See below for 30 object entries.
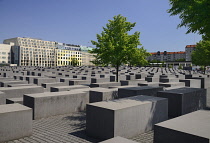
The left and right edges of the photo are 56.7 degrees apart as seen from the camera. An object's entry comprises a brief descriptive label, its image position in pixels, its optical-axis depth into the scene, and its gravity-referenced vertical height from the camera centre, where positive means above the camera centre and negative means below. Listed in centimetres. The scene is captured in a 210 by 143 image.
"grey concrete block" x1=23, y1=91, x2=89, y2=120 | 841 -163
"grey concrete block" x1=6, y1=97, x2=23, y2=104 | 935 -163
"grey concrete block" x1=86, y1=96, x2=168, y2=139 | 597 -162
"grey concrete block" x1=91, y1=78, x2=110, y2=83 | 1943 -123
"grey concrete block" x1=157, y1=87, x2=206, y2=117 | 892 -151
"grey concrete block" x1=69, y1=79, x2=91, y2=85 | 1804 -135
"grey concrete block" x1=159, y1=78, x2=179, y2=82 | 2030 -120
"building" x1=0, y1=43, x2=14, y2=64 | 11712 +833
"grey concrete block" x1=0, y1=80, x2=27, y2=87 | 1555 -125
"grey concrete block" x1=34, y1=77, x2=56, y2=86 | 1920 -130
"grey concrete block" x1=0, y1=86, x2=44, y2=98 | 1121 -141
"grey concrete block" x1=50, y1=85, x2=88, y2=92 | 1262 -135
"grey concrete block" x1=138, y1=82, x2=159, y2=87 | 1476 -120
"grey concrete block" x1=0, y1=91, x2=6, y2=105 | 987 -158
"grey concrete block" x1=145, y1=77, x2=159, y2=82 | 2098 -116
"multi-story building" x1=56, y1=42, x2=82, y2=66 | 15388 +1142
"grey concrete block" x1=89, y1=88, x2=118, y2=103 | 1049 -147
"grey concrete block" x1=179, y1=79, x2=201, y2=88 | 1850 -136
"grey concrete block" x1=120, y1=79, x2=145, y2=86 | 1687 -123
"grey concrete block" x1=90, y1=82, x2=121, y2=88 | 1545 -133
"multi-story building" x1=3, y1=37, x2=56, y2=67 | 12469 +1078
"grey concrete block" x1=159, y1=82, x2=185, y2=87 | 1478 -122
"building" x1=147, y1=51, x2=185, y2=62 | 18412 +1243
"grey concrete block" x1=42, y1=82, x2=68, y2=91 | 1561 -137
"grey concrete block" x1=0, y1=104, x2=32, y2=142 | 600 -178
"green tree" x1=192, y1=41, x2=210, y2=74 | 3109 +237
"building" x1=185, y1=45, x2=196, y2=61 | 16592 +1686
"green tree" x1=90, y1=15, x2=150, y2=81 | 1678 +206
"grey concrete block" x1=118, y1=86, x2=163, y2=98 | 1037 -128
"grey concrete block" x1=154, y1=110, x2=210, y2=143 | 429 -144
